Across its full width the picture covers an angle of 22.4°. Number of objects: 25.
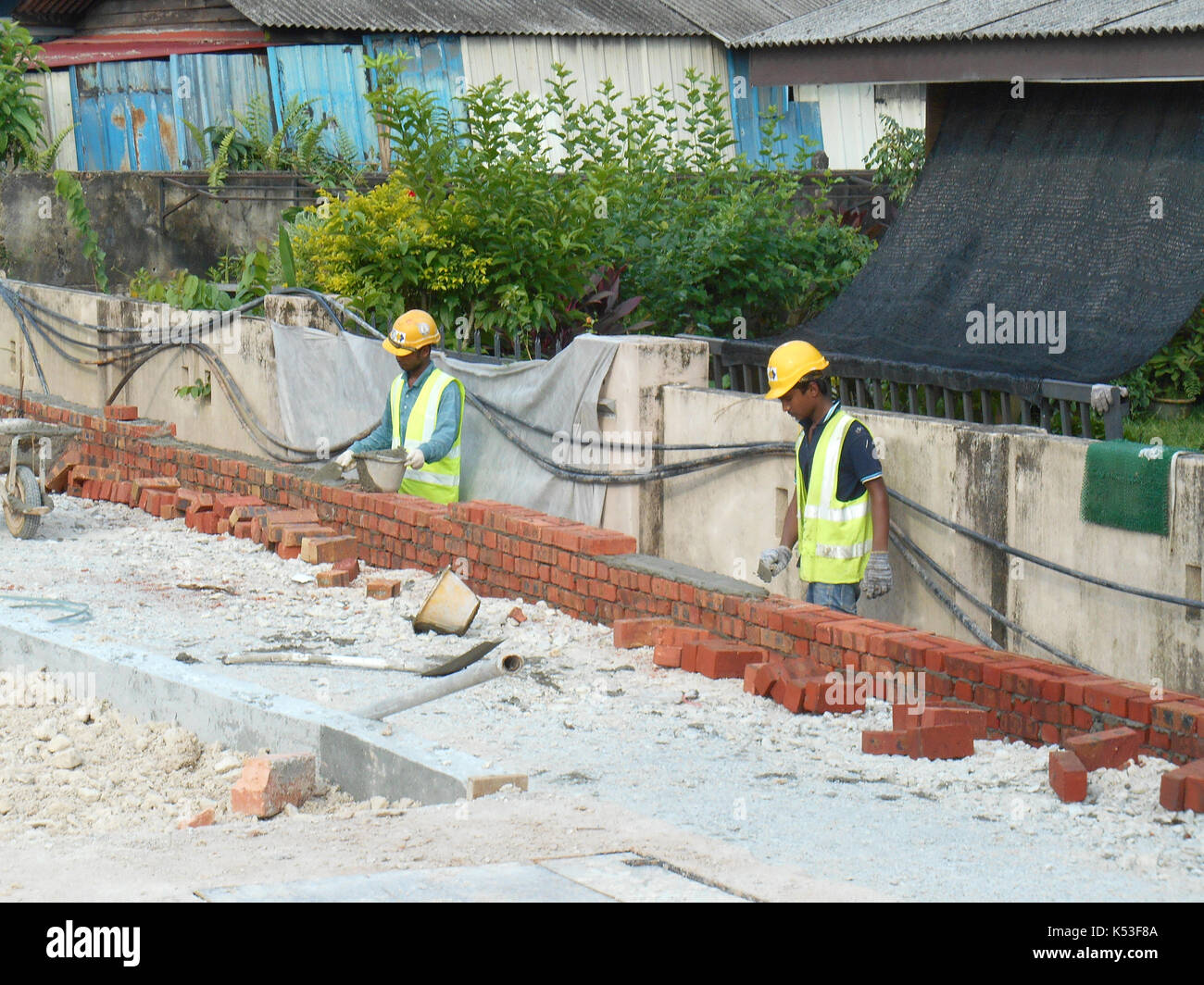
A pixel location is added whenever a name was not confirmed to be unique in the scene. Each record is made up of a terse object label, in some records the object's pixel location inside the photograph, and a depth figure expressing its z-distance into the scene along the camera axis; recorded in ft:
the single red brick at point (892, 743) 37.10
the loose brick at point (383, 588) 54.39
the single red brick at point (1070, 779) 33.75
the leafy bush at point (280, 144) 120.55
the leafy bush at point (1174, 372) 65.50
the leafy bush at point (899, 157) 95.71
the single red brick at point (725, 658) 44.55
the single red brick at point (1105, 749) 35.10
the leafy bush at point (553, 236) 64.98
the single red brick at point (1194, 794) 32.16
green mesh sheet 38.12
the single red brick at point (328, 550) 59.85
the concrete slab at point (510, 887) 25.51
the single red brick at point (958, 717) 37.93
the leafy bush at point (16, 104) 110.01
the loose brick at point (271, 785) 33.87
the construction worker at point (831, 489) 43.91
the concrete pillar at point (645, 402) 54.05
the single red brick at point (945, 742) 36.98
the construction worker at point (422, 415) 58.00
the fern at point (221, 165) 106.97
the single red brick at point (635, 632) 47.90
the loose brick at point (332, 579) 57.38
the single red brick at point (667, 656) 46.00
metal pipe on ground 38.24
